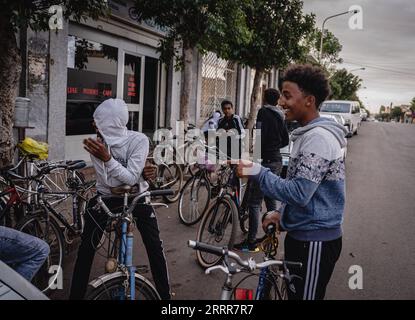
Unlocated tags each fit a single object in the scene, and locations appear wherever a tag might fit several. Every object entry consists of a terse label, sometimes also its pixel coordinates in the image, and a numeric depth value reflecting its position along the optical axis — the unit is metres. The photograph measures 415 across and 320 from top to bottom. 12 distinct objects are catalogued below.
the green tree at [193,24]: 8.54
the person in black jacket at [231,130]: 7.07
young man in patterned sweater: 2.24
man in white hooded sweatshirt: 3.20
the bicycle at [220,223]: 4.86
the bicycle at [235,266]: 2.06
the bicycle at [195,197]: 6.15
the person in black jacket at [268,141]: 5.32
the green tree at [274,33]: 13.58
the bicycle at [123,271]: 2.61
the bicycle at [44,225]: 4.00
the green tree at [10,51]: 4.66
